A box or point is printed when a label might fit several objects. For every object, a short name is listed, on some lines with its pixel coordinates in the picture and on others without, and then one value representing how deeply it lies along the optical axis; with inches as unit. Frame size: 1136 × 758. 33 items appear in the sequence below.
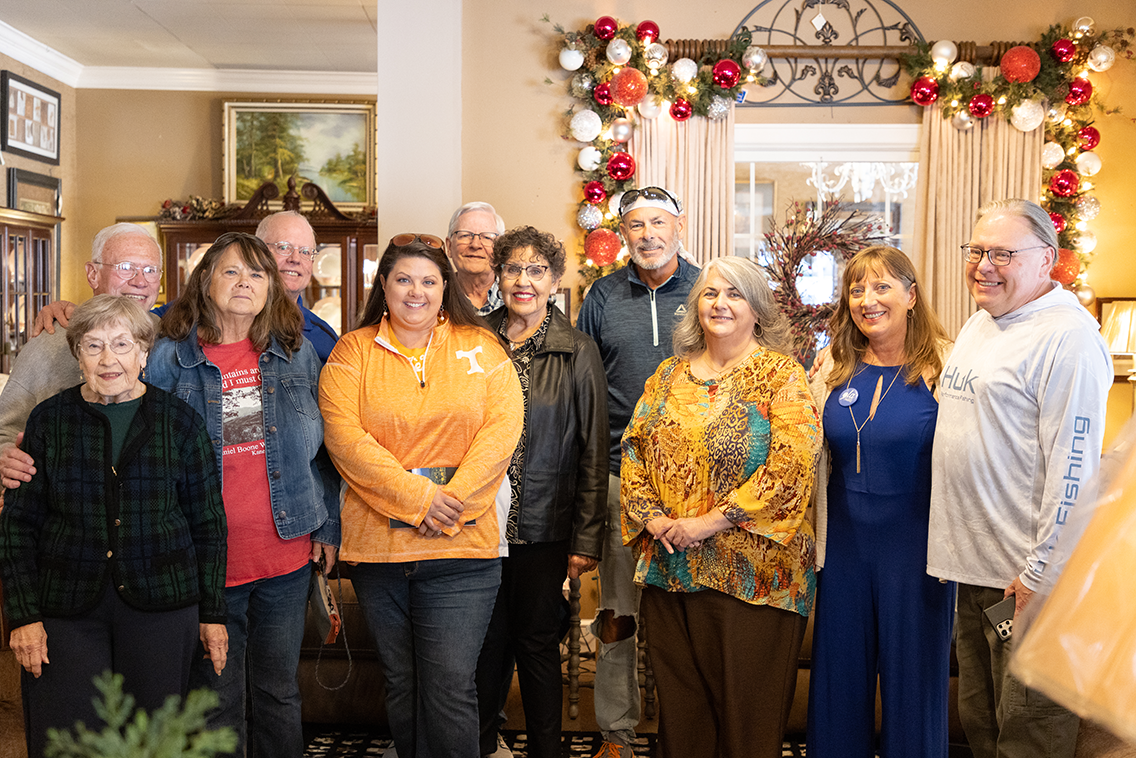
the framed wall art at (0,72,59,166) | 282.7
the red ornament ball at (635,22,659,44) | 202.2
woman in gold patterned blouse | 86.4
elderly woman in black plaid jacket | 74.8
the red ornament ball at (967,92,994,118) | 206.5
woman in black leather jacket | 96.3
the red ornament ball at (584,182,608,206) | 206.7
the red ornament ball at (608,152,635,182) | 205.3
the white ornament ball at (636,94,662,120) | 207.5
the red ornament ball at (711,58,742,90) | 204.1
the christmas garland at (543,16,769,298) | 203.3
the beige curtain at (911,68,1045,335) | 211.2
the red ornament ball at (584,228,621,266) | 201.8
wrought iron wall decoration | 212.7
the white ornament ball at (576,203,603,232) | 207.3
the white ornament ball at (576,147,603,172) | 208.2
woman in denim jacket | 84.7
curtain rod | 207.5
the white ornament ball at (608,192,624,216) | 206.6
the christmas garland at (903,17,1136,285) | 203.3
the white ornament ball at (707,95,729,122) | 208.7
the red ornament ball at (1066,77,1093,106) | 203.5
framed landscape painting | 320.2
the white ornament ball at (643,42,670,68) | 201.8
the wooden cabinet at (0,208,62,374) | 272.2
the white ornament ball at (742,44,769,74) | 204.8
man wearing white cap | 108.0
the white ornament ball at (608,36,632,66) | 199.6
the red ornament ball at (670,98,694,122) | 206.7
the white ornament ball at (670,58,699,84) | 203.6
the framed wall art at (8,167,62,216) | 290.2
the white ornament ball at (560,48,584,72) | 204.1
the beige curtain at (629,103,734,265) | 210.5
